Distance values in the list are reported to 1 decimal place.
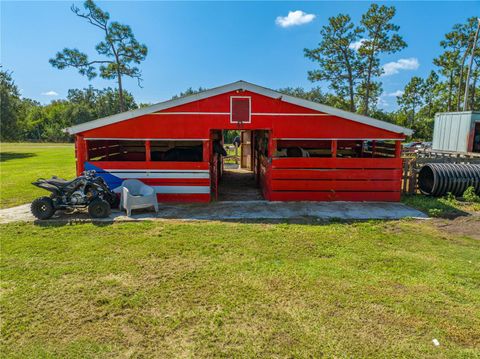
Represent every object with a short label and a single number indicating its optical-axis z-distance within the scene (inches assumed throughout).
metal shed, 606.9
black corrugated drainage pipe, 358.0
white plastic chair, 280.5
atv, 261.4
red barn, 330.6
